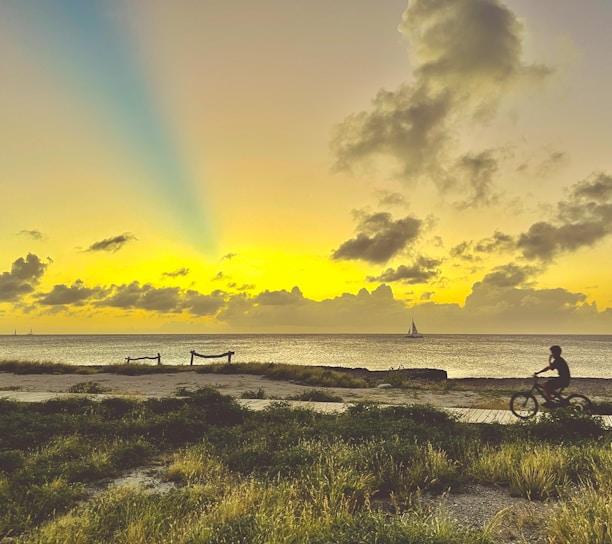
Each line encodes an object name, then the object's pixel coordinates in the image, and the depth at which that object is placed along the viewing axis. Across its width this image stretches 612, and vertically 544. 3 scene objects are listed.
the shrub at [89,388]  22.55
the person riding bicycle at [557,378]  14.12
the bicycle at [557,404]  14.27
